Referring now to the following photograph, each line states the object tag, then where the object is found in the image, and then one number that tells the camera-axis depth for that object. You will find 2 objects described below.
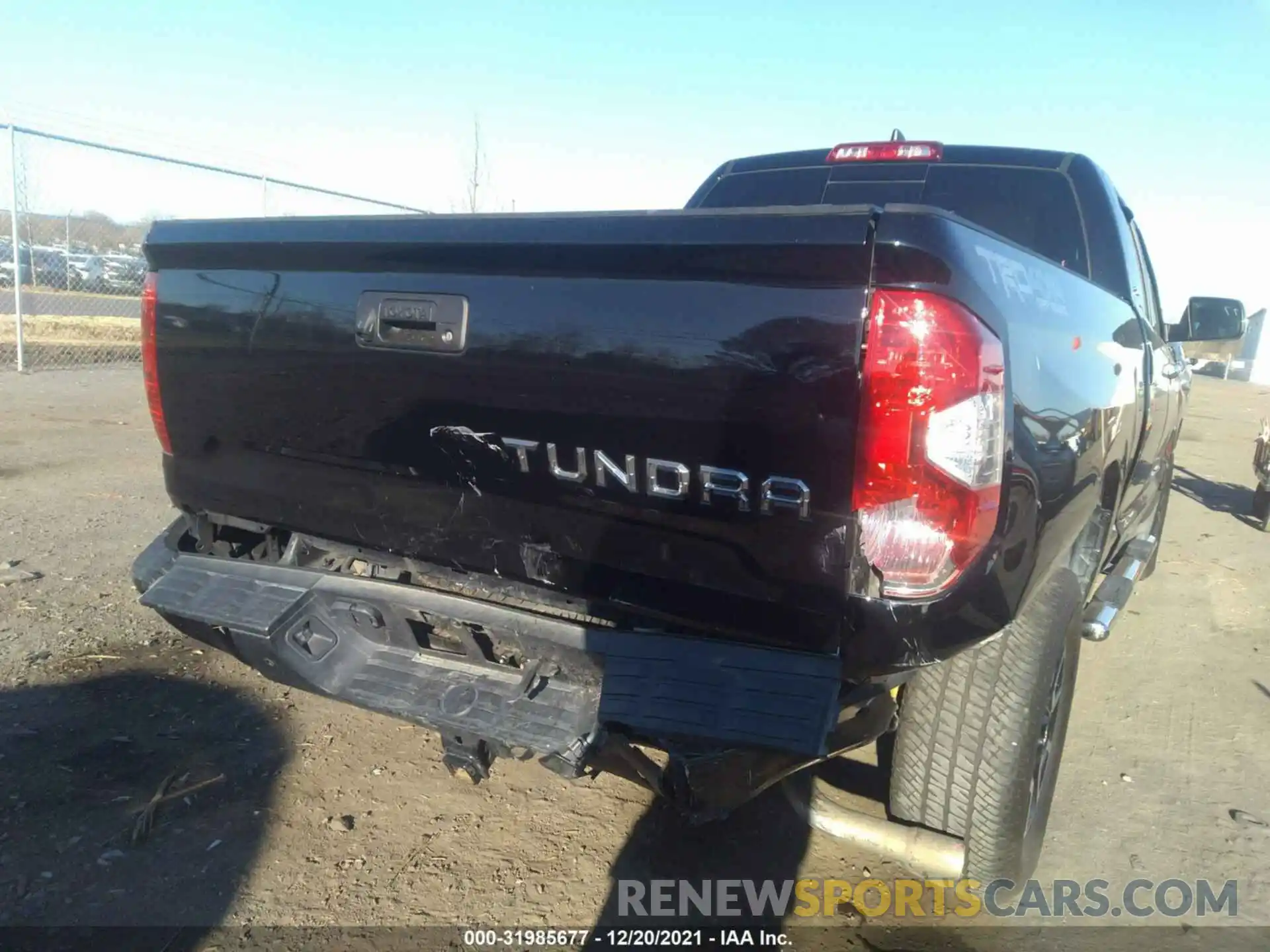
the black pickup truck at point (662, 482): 1.70
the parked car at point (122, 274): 12.45
